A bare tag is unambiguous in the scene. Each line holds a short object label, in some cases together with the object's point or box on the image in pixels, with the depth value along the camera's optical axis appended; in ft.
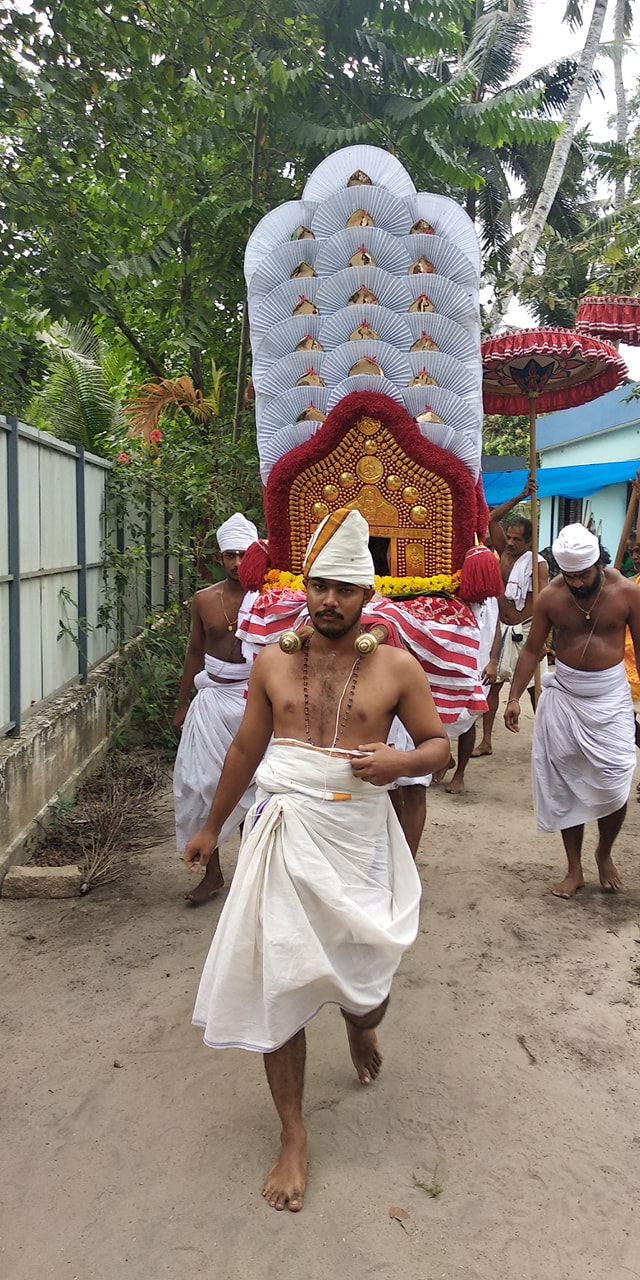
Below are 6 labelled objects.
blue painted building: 43.83
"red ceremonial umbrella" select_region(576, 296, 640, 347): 21.33
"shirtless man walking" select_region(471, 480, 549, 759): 25.82
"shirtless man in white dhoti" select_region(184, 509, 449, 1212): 8.02
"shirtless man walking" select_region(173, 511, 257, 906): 15.30
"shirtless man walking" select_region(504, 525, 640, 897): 15.12
